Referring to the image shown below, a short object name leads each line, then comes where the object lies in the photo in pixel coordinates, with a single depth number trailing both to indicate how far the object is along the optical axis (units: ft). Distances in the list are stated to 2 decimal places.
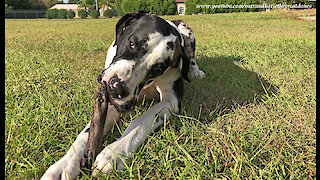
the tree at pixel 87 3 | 131.67
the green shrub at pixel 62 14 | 123.74
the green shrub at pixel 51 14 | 123.24
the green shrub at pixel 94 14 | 114.01
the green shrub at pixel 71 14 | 124.86
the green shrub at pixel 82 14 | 120.88
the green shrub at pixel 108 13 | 114.01
